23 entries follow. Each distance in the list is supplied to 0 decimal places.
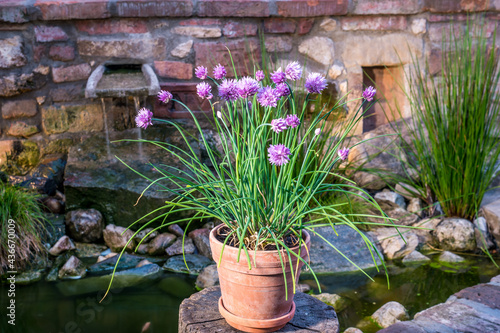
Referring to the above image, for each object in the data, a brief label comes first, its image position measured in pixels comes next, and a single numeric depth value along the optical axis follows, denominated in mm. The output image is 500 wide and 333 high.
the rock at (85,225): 3105
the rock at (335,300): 2521
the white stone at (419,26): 3943
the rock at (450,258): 2992
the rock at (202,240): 3034
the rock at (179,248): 3072
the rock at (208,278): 2685
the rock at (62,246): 2990
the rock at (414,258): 3021
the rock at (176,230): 3211
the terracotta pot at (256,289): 1503
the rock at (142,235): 3150
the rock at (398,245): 3059
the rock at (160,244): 3080
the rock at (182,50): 3715
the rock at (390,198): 3471
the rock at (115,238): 3109
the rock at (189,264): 2887
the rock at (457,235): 3094
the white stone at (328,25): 3850
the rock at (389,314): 2344
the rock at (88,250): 3033
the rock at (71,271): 2777
